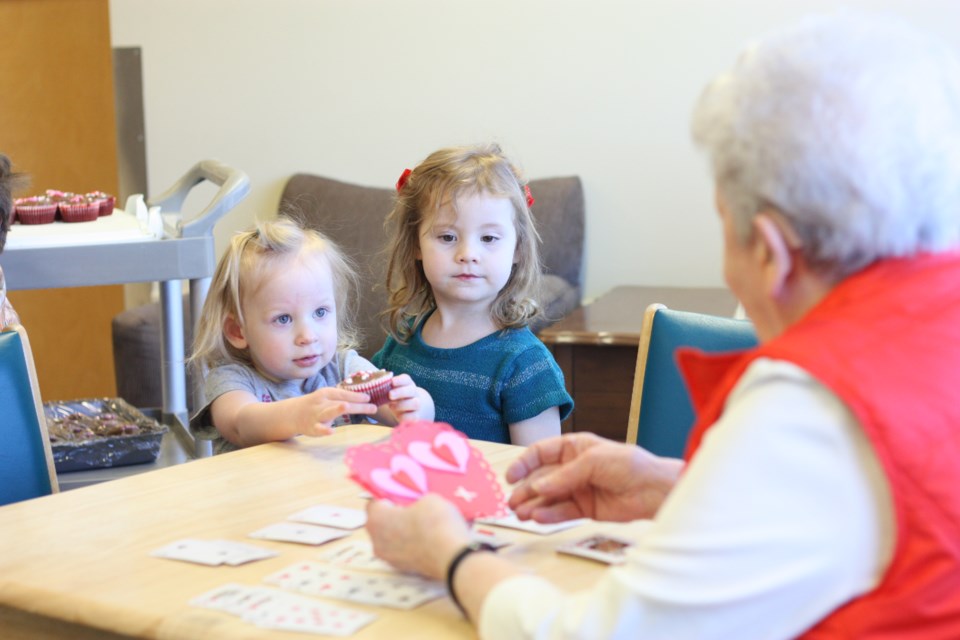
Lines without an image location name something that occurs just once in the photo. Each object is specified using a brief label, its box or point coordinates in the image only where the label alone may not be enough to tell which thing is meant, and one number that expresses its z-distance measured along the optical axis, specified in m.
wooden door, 5.48
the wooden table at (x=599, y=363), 3.42
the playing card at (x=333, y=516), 1.36
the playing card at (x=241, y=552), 1.23
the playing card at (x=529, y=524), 1.34
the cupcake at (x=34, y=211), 2.57
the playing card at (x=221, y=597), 1.11
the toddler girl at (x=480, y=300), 2.18
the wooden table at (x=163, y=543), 1.09
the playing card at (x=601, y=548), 1.24
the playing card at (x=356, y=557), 1.21
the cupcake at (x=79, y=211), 2.61
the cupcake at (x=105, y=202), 2.71
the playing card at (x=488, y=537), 1.30
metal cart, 2.37
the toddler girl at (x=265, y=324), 1.96
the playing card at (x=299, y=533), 1.30
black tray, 2.46
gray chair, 4.12
